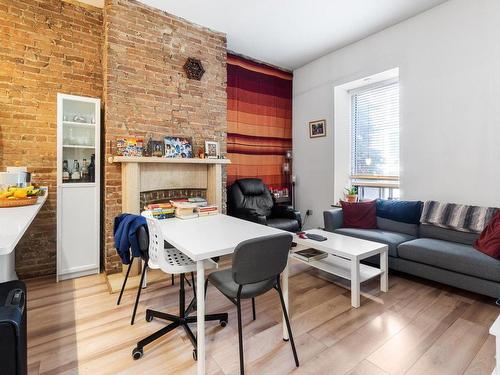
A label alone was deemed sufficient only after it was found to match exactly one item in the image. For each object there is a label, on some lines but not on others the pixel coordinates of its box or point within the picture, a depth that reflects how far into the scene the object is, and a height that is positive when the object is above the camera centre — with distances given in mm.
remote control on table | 3014 -566
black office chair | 1494 -476
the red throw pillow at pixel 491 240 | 2447 -493
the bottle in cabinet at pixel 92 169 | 3193 +206
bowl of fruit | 2121 -81
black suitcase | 974 -557
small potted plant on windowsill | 4094 -141
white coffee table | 2477 -711
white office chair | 1846 -566
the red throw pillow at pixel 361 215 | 3670 -384
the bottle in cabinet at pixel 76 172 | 3095 +165
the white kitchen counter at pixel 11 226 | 1176 -212
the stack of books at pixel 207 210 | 2736 -242
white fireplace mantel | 3070 +140
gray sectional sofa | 2420 -665
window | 4086 +755
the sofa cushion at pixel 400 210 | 3375 -301
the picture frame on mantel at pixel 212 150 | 3781 +520
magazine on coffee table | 2986 -762
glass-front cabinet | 2984 +18
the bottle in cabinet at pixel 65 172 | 3021 +162
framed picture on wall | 4738 +1031
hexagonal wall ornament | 3628 +1587
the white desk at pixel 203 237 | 1576 -345
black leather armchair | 3934 -308
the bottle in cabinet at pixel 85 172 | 3162 +170
